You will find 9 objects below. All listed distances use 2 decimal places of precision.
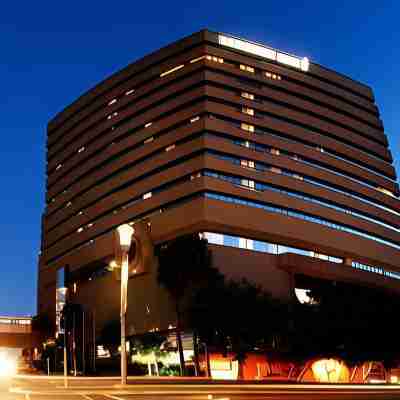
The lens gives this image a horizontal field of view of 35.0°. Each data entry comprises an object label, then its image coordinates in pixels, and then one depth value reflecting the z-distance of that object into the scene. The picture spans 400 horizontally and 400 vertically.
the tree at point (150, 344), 78.75
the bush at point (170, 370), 75.44
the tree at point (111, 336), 85.75
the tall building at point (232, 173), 80.81
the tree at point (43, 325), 123.62
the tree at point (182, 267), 70.00
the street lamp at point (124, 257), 29.70
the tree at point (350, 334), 57.47
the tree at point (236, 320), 60.25
